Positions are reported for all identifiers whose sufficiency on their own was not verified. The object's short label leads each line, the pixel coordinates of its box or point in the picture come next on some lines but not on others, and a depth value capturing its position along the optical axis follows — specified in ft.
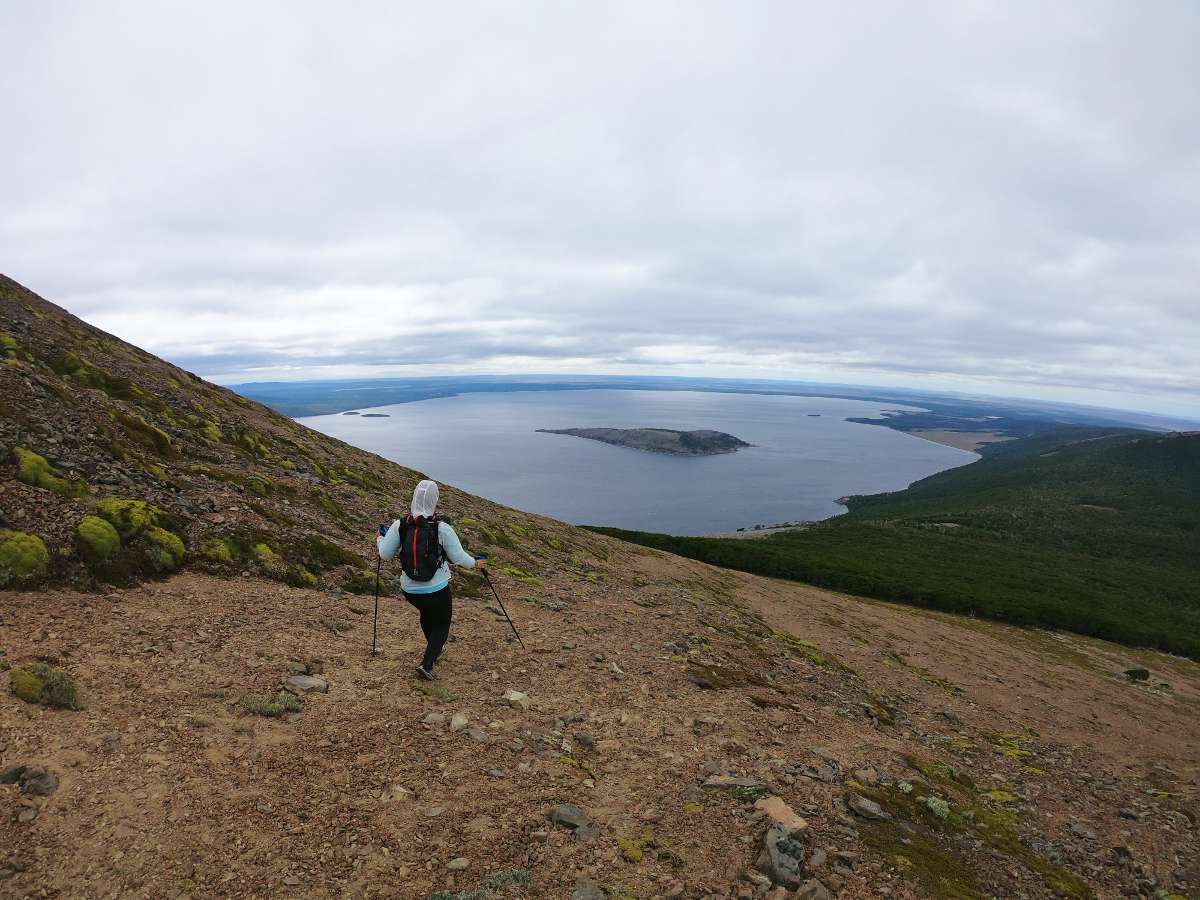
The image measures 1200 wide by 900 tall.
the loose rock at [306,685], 29.35
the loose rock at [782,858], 20.61
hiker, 28.81
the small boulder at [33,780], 18.19
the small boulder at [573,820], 22.31
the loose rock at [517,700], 32.56
